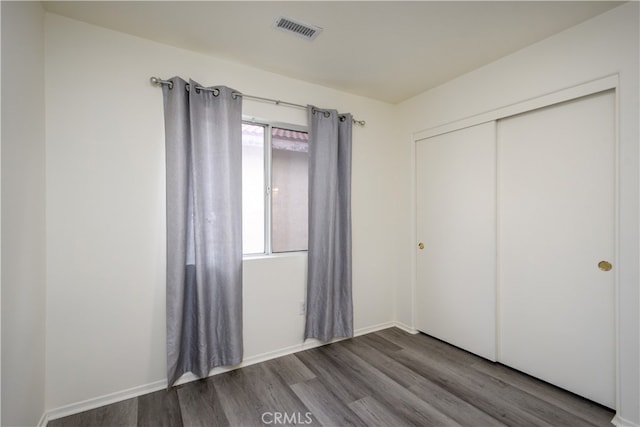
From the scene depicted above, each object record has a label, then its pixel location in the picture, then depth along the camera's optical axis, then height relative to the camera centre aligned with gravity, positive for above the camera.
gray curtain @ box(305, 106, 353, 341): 2.71 -0.14
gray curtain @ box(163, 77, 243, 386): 2.08 -0.11
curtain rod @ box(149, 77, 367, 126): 2.07 +0.99
